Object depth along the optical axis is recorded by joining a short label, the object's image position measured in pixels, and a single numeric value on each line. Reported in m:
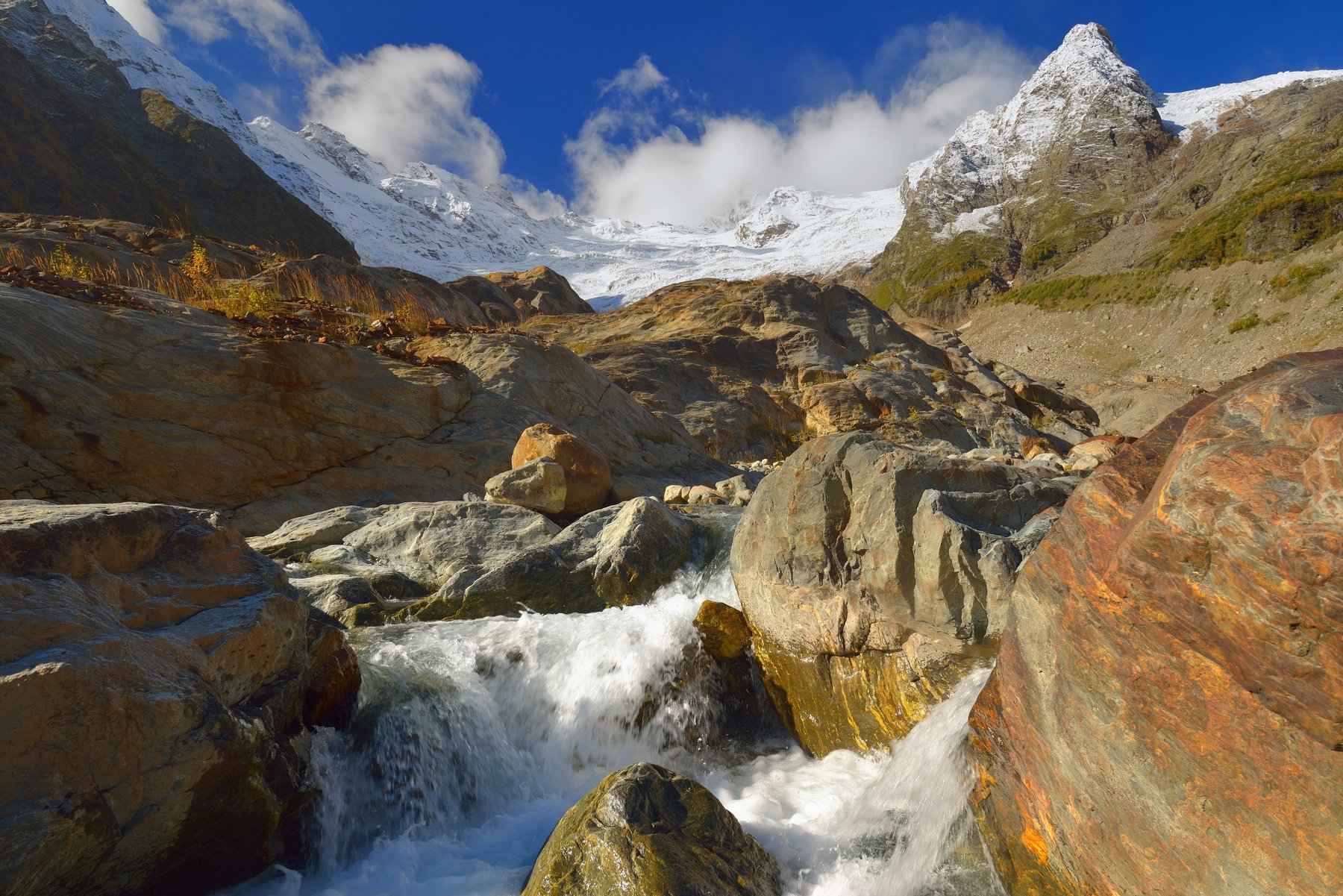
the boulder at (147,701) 3.05
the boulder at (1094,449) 14.44
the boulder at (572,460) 10.34
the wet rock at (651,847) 3.52
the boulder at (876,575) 4.55
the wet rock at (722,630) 6.50
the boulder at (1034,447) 19.48
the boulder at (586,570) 7.33
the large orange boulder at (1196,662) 2.22
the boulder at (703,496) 11.44
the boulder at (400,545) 7.39
